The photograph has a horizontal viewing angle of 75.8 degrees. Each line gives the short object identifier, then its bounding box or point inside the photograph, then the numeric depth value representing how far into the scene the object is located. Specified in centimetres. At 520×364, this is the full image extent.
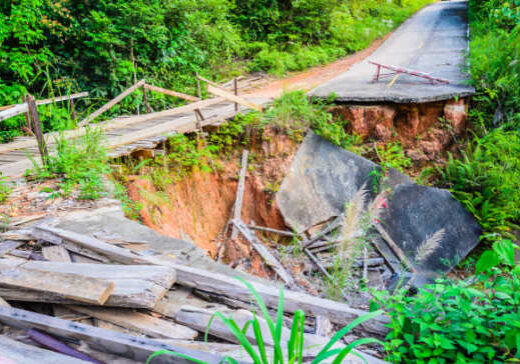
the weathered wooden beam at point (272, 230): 717
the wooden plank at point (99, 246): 281
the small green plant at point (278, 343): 164
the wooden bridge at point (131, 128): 466
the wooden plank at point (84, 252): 289
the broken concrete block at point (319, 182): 730
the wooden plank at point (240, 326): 209
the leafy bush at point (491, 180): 713
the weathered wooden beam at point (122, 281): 219
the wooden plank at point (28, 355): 174
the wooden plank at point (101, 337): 187
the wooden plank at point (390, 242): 686
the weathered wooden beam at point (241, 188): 723
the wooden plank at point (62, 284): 212
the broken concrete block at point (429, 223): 691
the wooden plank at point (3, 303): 218
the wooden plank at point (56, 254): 286
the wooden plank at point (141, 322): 217
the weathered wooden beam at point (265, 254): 611
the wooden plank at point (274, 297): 258
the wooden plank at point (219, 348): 199
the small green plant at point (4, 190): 385
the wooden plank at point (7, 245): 293
